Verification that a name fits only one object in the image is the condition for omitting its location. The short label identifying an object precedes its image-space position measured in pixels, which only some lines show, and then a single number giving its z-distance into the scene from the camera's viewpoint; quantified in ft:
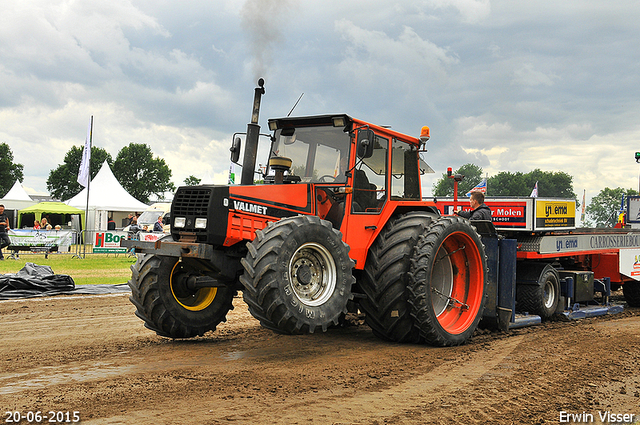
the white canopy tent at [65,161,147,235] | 104.12
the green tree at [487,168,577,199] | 323.16
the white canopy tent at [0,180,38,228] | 119.34
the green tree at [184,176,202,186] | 265.13
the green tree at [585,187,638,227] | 351.25
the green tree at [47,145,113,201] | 221.25
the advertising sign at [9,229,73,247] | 67.31
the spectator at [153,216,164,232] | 71.92
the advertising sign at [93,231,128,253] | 69.46
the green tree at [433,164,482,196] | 281.58
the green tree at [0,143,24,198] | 213.25
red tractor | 17.25
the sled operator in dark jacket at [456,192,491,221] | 27.30
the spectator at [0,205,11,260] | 59.36
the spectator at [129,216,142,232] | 70.03
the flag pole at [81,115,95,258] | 68.61
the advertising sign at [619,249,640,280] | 35.40
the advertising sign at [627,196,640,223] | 50.24
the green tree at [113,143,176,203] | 232.73
